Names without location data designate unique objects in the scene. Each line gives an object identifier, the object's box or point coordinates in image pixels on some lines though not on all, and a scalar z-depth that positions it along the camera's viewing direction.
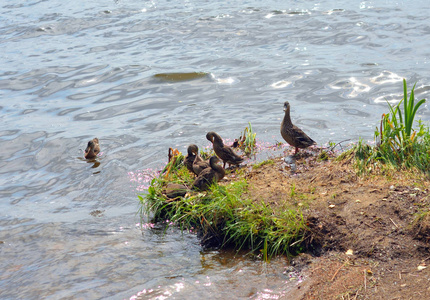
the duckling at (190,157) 8.42
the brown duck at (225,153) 8.69
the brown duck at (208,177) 7.49
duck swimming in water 11.50
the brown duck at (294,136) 8.97
